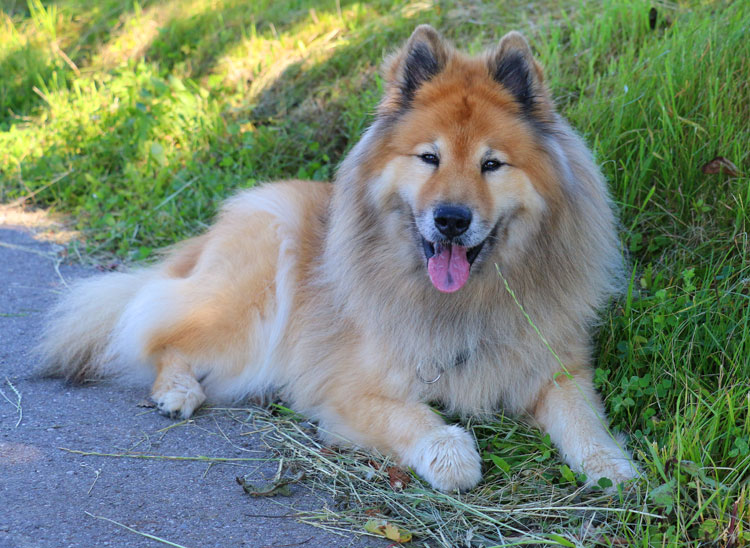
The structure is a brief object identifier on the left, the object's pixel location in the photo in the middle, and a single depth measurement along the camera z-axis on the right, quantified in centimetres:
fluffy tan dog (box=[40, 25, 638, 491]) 281
